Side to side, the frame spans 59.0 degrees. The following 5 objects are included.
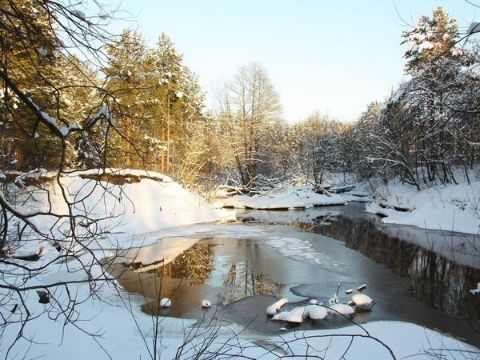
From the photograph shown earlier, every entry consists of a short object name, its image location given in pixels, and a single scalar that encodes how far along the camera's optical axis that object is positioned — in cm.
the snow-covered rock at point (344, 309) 789
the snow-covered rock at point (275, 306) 798
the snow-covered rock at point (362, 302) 836
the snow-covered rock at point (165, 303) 829
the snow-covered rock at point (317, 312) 775
